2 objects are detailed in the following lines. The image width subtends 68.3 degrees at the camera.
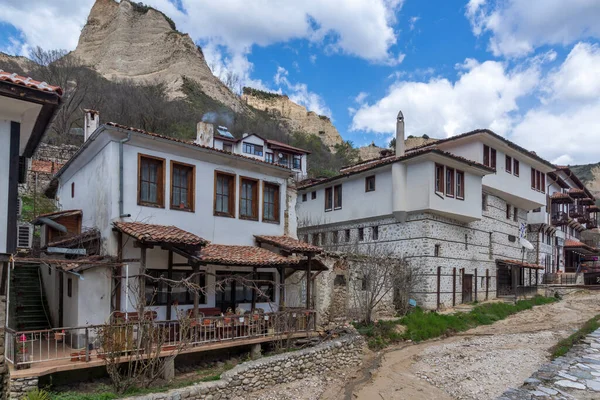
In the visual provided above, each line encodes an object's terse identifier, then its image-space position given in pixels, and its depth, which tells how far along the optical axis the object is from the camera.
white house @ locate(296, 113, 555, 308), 23.77
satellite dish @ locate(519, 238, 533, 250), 32.44
